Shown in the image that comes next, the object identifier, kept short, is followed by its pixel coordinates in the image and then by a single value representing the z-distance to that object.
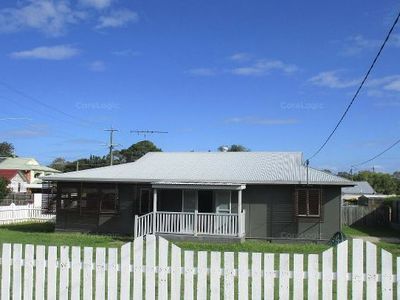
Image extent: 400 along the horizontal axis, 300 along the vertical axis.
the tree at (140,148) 93.49
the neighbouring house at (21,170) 71.05
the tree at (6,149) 117.76
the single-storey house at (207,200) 22.61
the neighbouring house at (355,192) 55.70
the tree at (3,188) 45.29
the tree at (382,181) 94.19
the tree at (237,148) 90.18
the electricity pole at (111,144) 55.39
